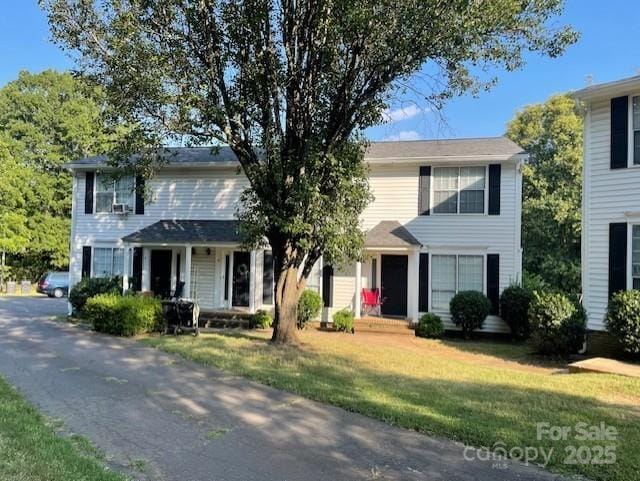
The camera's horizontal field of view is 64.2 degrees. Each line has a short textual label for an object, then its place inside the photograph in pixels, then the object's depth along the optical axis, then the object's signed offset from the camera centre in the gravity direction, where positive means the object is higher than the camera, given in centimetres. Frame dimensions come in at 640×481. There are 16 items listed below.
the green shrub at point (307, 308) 1624 -157
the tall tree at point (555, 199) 2673 +344
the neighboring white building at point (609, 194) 1130 +162
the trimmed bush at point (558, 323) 1118 -130
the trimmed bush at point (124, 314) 1348 -159
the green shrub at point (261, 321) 1609 -199
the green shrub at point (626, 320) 1015 -112
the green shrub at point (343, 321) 1562 -190
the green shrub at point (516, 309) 1479 -135
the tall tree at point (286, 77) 1020 +392
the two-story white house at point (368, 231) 1595 +92
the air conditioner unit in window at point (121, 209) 1911 +172
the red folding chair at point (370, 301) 1678 -136
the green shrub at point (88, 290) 1719 -120
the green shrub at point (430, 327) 1515 -196
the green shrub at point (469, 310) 1499 -141
